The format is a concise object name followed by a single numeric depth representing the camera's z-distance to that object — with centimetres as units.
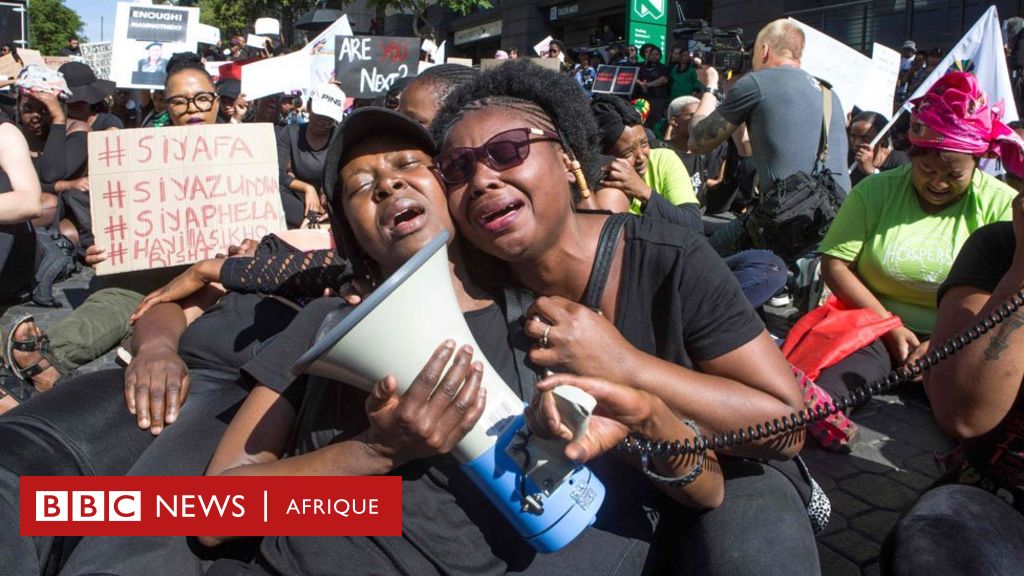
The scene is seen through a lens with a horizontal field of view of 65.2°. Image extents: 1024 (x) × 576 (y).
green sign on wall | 1547
